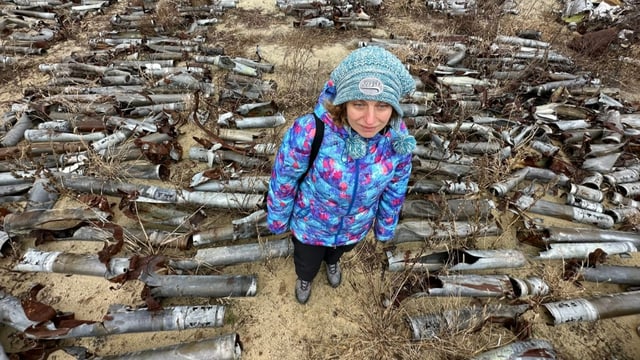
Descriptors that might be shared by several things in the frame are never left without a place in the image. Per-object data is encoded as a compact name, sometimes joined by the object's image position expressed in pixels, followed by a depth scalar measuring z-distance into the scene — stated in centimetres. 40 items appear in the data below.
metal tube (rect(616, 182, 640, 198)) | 421
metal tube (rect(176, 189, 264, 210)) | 365
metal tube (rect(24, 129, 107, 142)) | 453
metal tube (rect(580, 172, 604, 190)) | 425
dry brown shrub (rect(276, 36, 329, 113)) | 552
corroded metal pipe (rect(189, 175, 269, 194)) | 382
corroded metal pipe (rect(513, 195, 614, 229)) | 386
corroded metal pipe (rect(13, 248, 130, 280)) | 301
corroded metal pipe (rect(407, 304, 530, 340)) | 275
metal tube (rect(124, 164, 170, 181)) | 391
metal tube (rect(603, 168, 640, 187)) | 432
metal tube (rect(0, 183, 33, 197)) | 373
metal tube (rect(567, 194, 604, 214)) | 401
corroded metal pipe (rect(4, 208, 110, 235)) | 326
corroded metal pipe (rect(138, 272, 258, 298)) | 291
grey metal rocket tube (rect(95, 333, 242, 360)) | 249
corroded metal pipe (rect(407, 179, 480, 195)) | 395
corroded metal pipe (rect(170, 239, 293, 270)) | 319
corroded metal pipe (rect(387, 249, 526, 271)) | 326
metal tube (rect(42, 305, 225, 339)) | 270
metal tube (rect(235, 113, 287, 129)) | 485
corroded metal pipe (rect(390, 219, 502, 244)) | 353
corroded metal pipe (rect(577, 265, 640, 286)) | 336
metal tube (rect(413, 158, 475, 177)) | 420
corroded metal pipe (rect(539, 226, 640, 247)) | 359
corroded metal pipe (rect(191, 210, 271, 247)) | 337
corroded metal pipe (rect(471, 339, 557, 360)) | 263
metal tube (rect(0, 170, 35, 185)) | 385
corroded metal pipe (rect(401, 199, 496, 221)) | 371
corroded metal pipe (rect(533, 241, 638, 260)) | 348
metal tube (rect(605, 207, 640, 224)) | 392
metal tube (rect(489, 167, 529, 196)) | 390
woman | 167
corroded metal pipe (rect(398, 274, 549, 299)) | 305
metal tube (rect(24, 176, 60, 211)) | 362
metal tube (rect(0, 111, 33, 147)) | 448
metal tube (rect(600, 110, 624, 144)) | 480
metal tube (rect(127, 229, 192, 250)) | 327
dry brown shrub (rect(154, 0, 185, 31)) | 789
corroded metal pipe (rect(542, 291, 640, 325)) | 295
